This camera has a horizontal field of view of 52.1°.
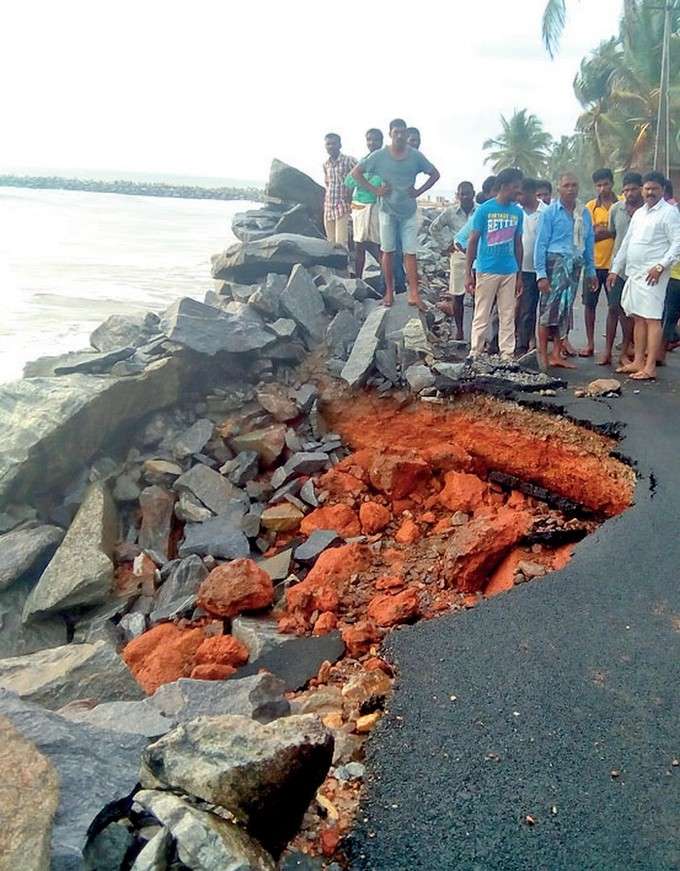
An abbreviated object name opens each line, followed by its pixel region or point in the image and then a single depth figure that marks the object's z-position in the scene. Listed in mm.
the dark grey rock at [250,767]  2219
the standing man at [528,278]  7410
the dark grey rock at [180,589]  5297
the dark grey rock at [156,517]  6379
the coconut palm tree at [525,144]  47438
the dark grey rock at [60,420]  6242
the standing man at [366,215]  8711
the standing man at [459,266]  8750
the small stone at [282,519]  6145
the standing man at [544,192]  8208
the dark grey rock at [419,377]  6695
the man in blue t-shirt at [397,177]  7578
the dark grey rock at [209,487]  6492
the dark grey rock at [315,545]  5496
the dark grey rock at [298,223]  10508
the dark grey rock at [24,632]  5504
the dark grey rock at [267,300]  7879
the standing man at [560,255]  6832
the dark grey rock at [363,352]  6973
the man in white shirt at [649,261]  6371
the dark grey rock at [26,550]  5762
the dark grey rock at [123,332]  7852
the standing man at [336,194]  9164
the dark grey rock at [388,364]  6992
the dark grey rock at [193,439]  6918
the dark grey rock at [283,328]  7641
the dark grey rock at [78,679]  3721
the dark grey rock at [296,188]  10930
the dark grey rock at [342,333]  7746
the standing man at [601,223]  7590
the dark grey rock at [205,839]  2018
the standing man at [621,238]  7184
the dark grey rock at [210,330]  7145
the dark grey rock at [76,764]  2062
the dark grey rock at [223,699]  3188
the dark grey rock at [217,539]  5945
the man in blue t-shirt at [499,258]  6801
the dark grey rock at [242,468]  6766
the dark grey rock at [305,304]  7930
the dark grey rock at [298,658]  3893
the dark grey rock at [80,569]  5516
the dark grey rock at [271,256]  9281
